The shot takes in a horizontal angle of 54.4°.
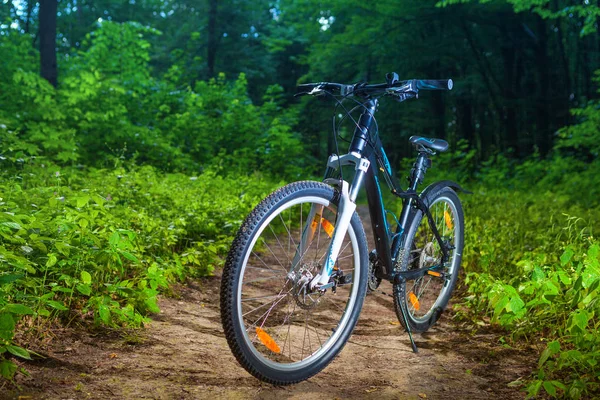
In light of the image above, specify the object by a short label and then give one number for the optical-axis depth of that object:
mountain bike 2.72
